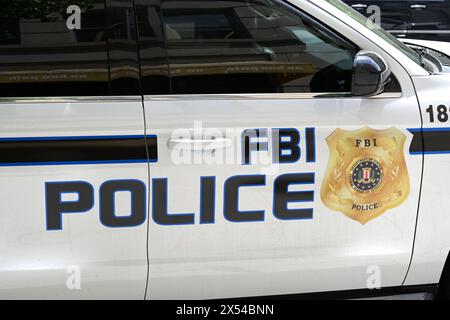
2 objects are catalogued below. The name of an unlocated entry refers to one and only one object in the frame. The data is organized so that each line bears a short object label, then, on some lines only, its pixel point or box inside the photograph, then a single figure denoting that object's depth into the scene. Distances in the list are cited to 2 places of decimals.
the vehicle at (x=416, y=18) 7.84
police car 2.52
